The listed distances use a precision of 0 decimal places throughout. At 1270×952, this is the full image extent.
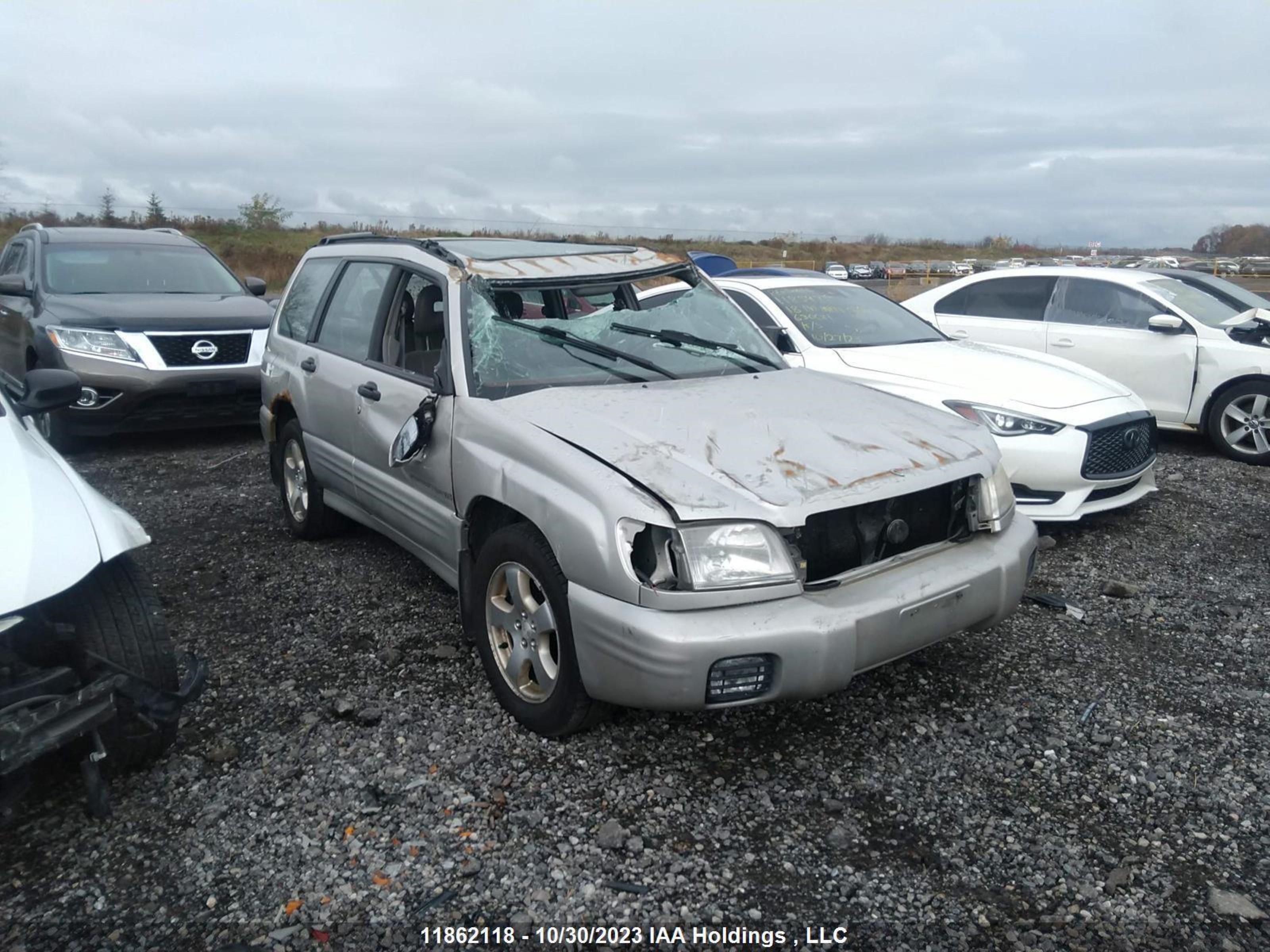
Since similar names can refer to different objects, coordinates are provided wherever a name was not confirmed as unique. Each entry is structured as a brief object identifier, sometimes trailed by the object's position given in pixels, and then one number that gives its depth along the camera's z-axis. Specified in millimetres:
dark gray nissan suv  7473
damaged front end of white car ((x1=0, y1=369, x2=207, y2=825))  2467
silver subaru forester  2805
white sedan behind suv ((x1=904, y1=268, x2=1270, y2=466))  7422
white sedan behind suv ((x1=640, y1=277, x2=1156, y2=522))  5336
